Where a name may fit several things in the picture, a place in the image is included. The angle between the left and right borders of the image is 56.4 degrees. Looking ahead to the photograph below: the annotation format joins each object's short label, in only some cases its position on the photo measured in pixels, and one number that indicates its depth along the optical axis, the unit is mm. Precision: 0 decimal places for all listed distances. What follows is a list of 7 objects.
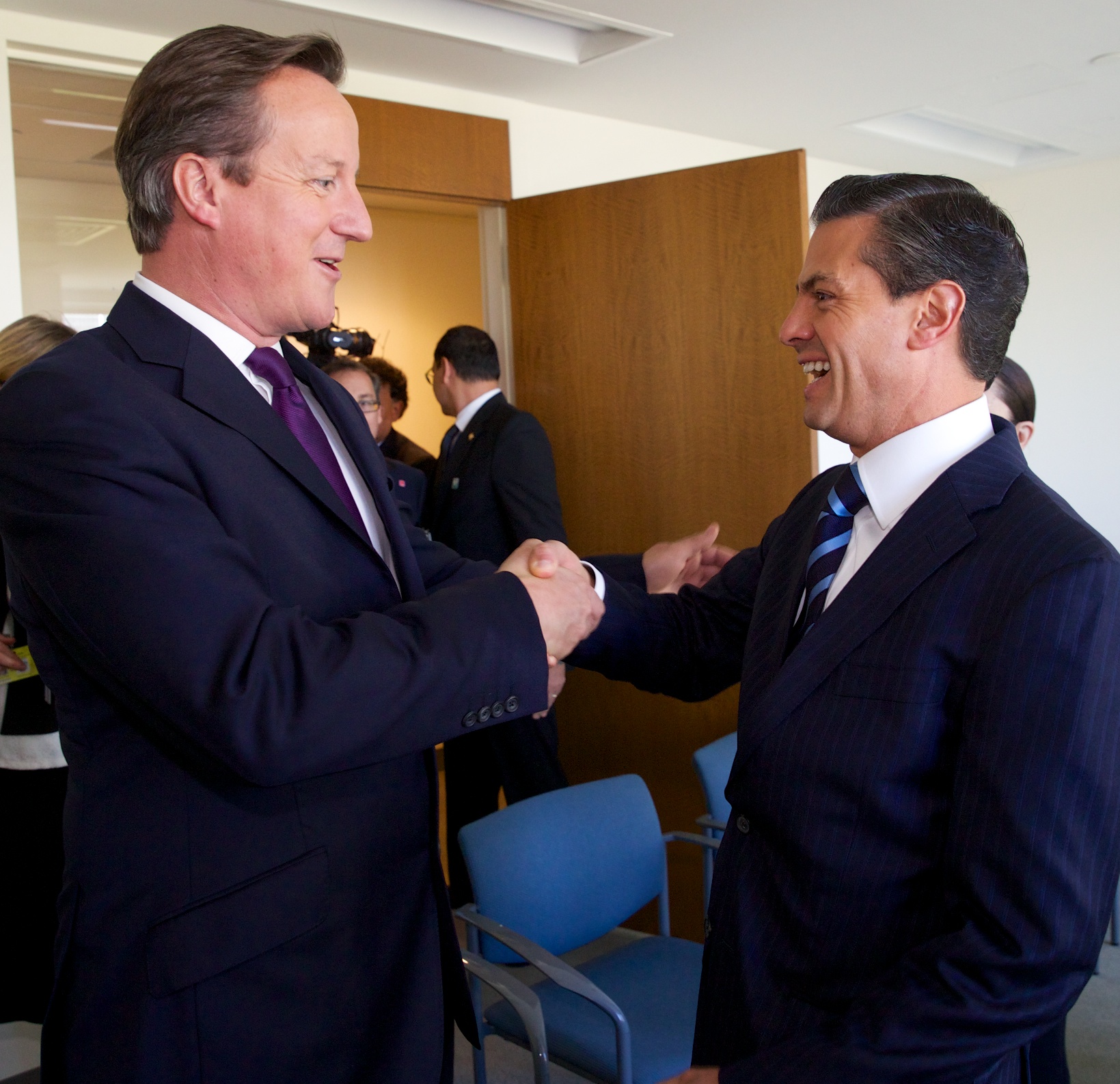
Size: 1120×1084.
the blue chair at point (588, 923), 2072
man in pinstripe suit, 1040
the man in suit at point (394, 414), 4816
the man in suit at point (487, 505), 3691
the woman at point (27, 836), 2391
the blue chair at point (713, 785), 2730
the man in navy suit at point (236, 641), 1049
